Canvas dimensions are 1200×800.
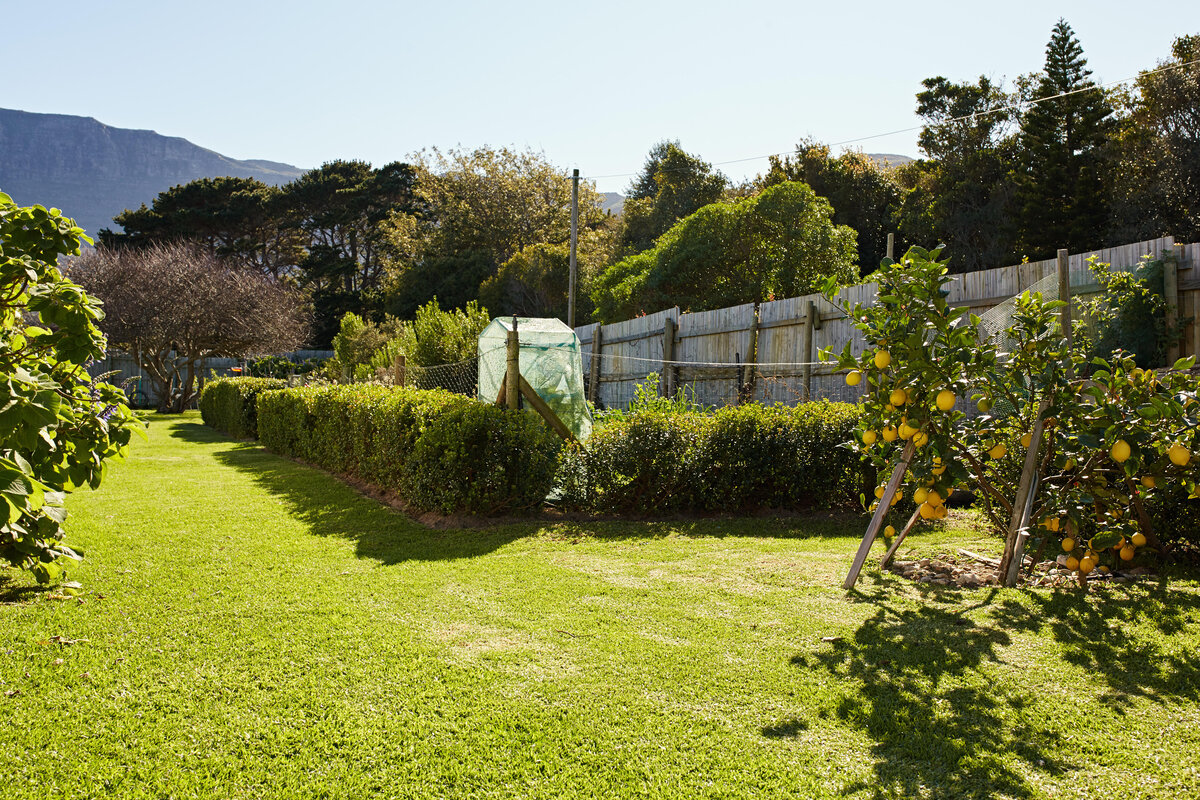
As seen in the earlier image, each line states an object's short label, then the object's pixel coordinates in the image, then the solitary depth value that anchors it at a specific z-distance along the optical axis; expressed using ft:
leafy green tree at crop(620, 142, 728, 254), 99.55
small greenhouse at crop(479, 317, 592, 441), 25.93
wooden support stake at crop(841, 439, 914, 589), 13.78
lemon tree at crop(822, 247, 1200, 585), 12.15
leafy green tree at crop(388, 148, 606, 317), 114.21
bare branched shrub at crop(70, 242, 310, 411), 82.53
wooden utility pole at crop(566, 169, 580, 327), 61.48
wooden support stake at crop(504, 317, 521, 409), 23.91
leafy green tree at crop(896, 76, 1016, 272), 78.59
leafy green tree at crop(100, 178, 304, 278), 143.54
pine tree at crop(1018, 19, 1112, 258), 68.95
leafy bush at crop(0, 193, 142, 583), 10.92
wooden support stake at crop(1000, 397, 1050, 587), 13.67
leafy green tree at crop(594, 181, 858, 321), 59.98
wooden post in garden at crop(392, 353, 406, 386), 33.24
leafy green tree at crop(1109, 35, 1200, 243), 62.39
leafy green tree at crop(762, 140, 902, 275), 91.81
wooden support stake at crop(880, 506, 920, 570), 14.65
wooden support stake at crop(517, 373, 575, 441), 23.94
